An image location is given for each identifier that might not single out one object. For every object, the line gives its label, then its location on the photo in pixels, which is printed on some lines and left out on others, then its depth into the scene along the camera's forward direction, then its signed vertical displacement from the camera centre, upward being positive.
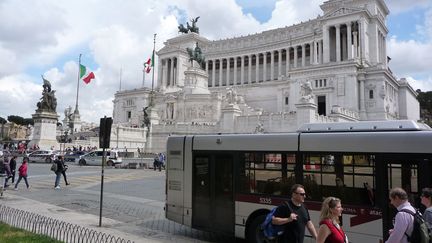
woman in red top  4.70 -0.79
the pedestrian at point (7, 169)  19.48 -0.86
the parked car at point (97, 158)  39.66 -0.50
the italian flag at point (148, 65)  71.95 +16.65
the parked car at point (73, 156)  43.00 -0.33
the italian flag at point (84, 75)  58.71 +11.63
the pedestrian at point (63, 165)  20.82 -0.65
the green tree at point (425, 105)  90.38 +12.63
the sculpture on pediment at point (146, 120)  62.16 +5.35
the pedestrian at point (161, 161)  36.17 -0.58
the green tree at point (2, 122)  105.66 +8.69
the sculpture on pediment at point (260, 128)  45.88 +3.34
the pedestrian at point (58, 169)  20.41 -0.85
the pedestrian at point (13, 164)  20.98 -0.66
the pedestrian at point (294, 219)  5.77 -0.89
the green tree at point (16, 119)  146.93 +12.15
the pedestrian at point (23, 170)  19.61 -0.92
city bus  7.85 -0.35
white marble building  56.83 +13.62
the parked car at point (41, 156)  41.28 -0.42
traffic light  11.88 +0.66
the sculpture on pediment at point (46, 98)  46.34 +6.32
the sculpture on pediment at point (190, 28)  102.25 +33.14
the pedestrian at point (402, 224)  5.24 -0.85
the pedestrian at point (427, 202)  5.60 -0.60
